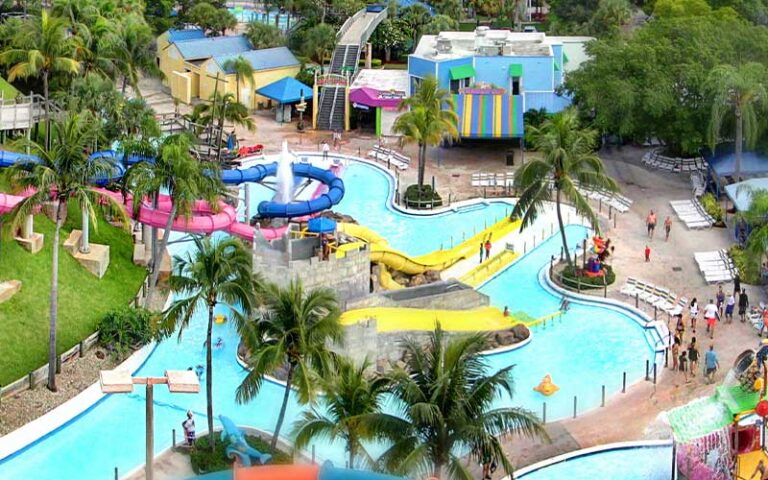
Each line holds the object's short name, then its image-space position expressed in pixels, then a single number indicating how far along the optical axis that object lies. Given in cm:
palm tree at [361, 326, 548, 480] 3375
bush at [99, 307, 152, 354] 4906
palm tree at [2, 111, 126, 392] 4538
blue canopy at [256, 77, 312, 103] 8491
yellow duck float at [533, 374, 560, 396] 4734
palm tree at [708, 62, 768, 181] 6850
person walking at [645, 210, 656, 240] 6341
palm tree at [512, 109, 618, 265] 5694
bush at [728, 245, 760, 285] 5638
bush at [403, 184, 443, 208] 6844
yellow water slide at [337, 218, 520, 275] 5653
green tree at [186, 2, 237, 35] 10225
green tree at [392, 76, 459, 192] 6756
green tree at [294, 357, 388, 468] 3553
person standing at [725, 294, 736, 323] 5325
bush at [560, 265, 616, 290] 5678
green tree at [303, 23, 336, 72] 9500
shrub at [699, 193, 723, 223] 6565
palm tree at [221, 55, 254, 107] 8406
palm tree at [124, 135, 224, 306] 4947
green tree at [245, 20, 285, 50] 9400
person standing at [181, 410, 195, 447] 4200
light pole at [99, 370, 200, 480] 3198
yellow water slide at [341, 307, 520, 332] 4969
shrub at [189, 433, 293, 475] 4091
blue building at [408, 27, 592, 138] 7694
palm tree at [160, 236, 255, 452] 4103
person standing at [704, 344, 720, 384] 4800
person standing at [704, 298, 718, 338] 5197
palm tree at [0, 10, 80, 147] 6266
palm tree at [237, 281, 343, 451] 3828
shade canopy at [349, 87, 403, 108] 8250
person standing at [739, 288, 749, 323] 5372
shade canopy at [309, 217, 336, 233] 5184
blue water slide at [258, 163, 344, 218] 5775
